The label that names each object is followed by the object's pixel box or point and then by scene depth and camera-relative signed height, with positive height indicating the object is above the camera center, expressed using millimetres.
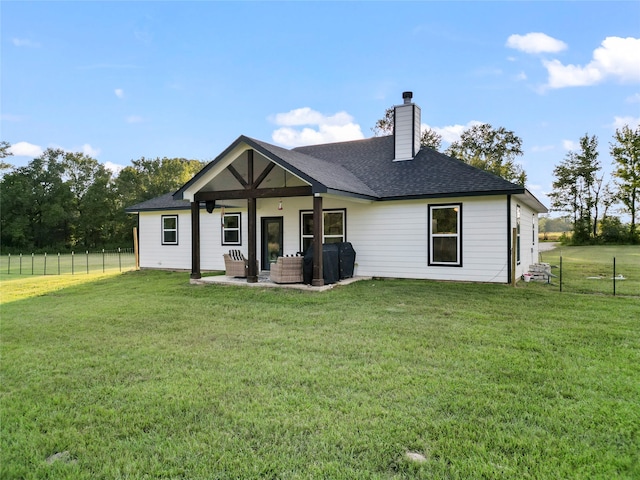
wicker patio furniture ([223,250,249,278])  11258 -878
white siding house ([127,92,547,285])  10047 +678
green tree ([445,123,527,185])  36250 +7578
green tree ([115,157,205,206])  37969 +5542
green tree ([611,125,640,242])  33906 +5402
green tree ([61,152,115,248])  37531 +3089
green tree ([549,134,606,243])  36188 +4029
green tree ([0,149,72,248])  34875 +2859
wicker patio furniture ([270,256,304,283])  9773 -886
